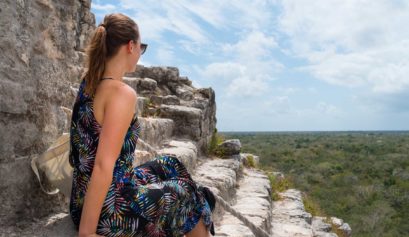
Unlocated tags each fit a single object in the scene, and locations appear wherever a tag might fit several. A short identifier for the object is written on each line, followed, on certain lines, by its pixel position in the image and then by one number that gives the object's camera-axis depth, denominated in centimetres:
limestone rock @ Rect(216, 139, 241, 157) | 743
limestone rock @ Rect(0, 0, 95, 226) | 231
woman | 193
